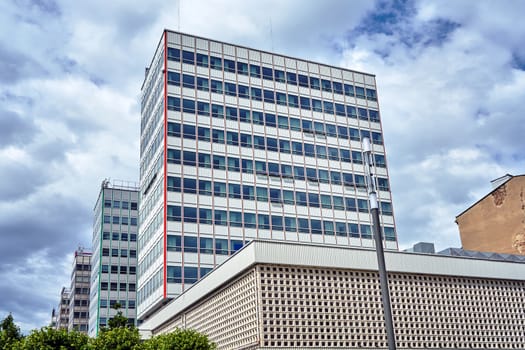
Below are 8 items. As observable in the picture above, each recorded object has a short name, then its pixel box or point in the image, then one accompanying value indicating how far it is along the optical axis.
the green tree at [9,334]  41.41
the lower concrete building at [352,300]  31.77
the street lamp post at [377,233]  16.95
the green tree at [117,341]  34.97
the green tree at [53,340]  35.66
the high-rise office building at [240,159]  59.78
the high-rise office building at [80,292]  123.12
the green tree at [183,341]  31.44
